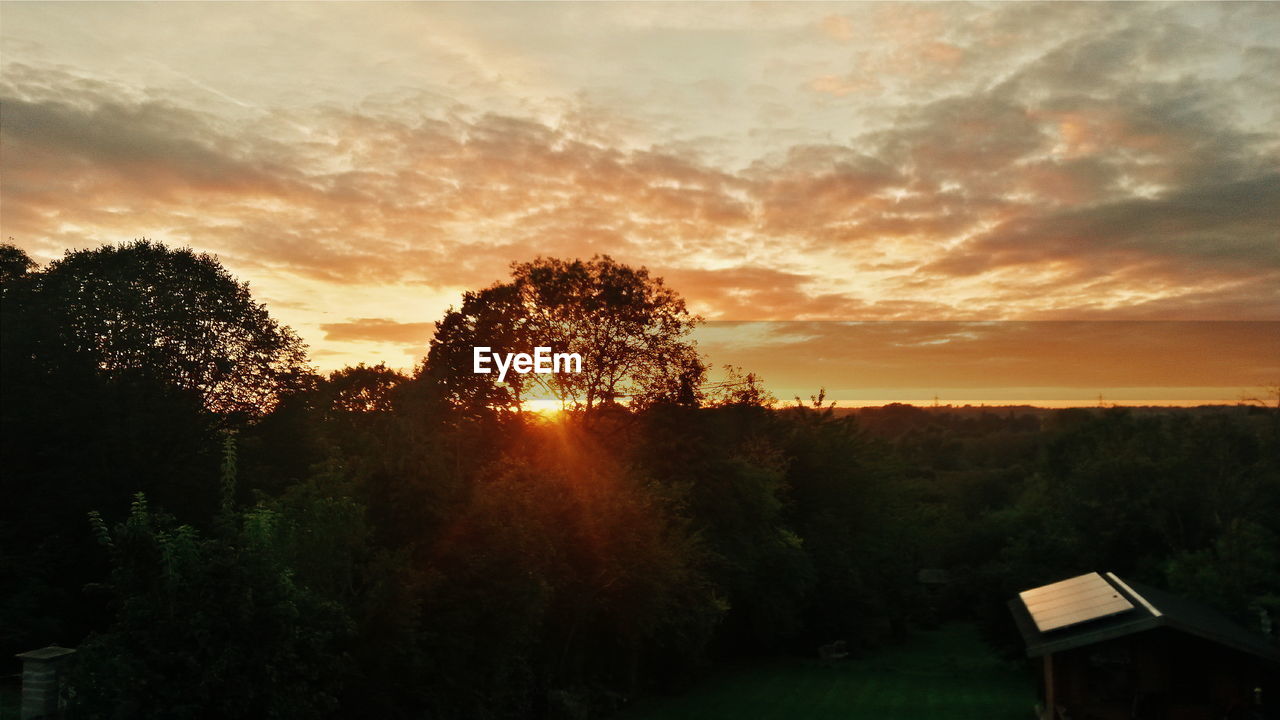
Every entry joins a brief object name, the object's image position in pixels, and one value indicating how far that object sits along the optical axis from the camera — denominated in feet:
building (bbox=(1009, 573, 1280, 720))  60.54
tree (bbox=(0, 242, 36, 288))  110.52
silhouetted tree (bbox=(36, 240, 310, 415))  101.91
